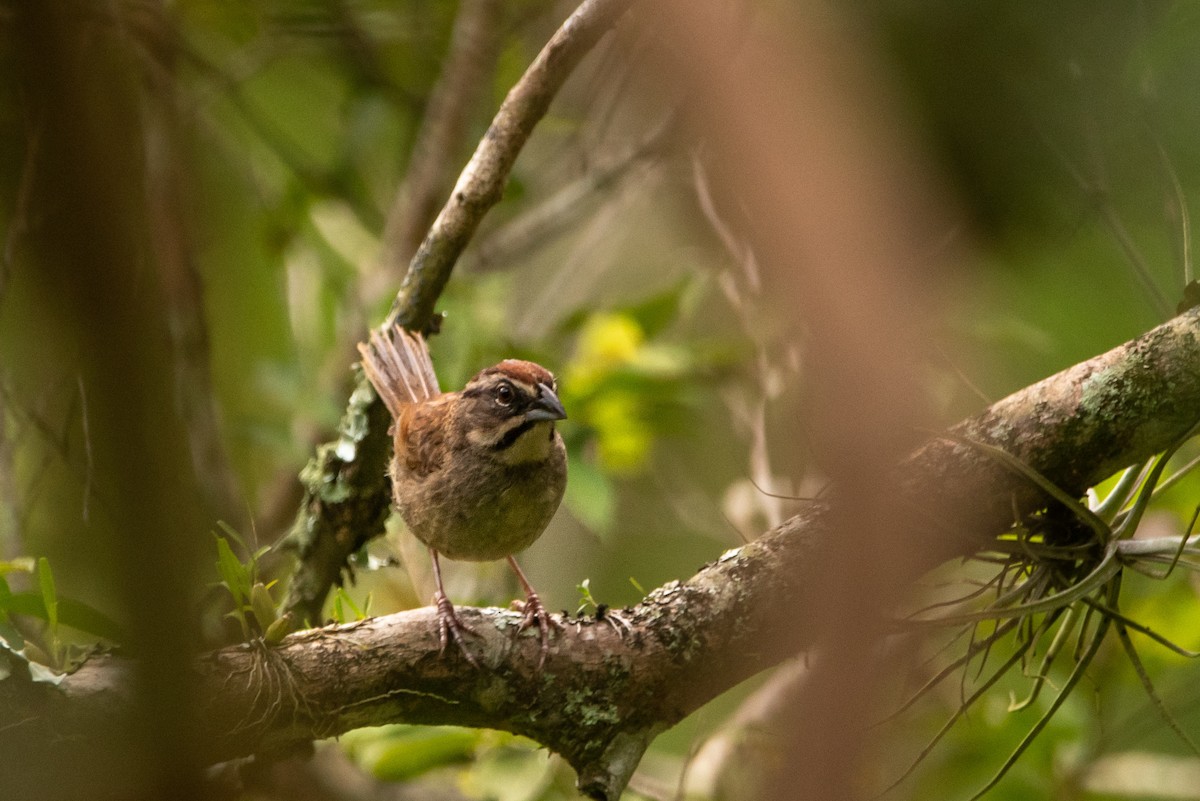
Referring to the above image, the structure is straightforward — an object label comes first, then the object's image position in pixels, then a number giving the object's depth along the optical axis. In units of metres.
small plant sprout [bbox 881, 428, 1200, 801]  4.84
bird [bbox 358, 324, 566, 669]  7.58
